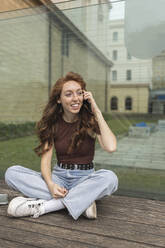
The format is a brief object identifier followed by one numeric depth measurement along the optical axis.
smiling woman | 1.71
